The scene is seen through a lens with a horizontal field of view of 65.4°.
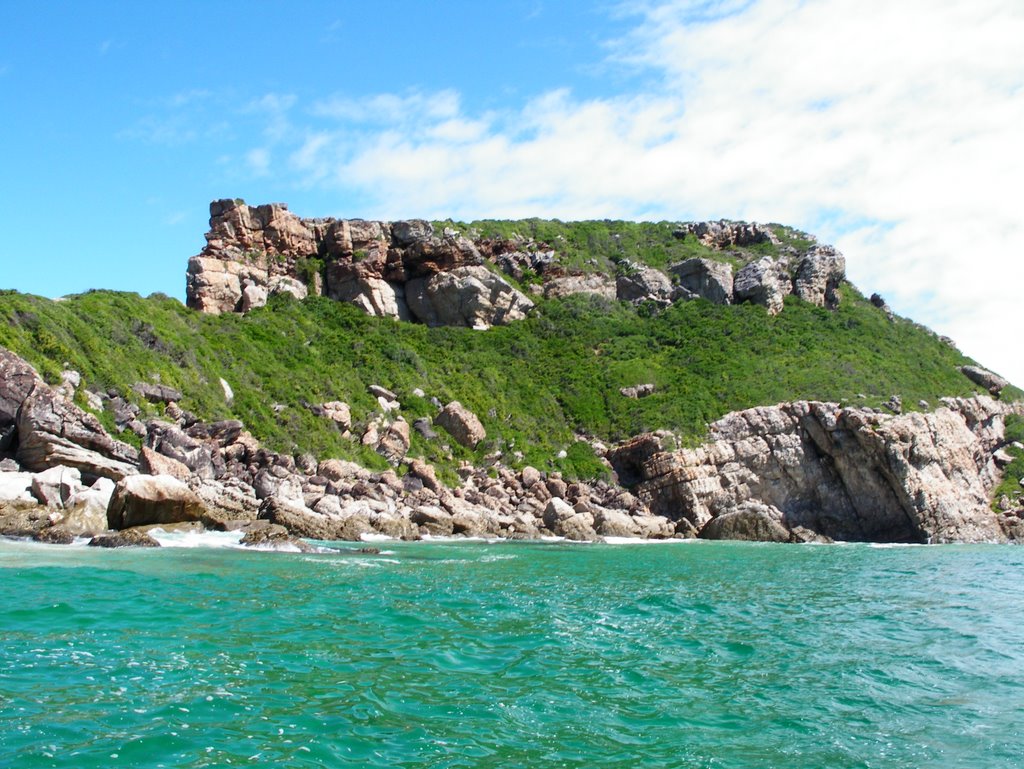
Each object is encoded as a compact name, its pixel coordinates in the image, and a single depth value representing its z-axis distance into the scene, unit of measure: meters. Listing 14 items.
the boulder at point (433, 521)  41.72
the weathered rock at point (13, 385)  35.44
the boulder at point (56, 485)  31.83
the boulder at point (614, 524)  48.06
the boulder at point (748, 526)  49.53
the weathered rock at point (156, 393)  45.88
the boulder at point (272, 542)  30.20
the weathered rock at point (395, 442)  53.75
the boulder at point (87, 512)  29.94
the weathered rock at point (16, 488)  31.43
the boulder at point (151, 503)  31.77
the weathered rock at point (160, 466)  36.31
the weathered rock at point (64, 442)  34.28
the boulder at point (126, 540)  27.53
